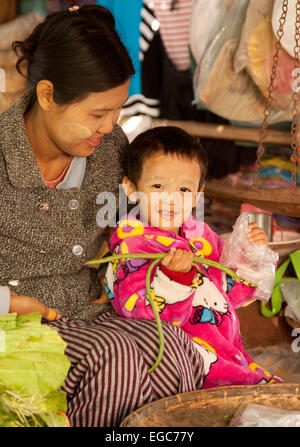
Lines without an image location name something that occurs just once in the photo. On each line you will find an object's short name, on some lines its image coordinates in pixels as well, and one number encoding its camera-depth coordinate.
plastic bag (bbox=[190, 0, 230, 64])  2.11
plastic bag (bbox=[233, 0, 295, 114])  2.01
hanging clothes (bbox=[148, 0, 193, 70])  2.28
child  1.61
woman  1.47
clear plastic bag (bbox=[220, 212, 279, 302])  1.69
